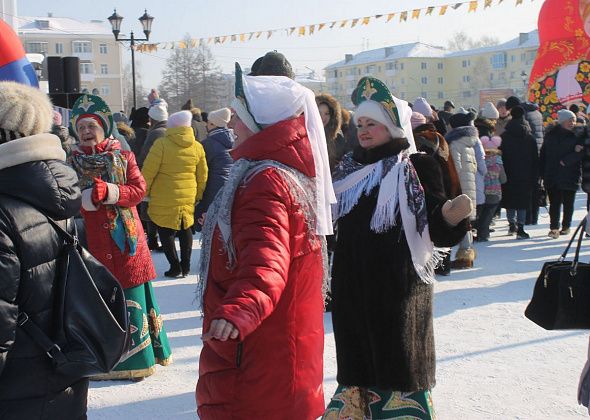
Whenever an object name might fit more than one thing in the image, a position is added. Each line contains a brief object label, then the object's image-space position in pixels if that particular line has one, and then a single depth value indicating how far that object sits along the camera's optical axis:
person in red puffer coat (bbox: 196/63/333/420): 2.55
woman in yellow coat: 8.09
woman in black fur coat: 3.60
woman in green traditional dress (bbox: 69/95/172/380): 4.88
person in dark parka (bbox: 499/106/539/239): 11.05
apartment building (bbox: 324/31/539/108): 92.38
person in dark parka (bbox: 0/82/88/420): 2.44
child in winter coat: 10.39
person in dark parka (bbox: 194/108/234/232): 8.80
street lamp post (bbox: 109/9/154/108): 19.69
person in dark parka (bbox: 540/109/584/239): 10.82
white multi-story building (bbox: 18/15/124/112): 82.88
